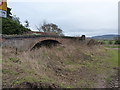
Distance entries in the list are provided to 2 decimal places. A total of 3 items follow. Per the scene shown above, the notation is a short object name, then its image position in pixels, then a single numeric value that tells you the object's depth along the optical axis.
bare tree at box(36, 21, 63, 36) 21.09
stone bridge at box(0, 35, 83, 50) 6.52
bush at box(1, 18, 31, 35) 9.68
